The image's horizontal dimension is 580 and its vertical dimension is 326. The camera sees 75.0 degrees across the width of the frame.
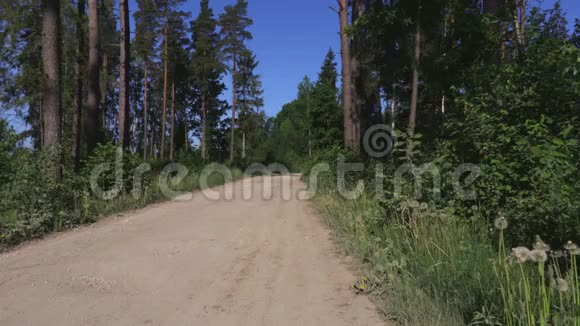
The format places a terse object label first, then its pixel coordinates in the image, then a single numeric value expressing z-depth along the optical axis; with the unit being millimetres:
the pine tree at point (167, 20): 33281
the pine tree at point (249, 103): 51188
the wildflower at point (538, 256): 2008
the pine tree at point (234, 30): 36344
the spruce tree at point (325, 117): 38188
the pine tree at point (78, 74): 18109
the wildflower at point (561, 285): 1948
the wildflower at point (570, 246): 2061
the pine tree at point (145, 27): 32625
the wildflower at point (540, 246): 2121
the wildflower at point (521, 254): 2039
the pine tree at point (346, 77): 14867
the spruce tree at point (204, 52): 37219
